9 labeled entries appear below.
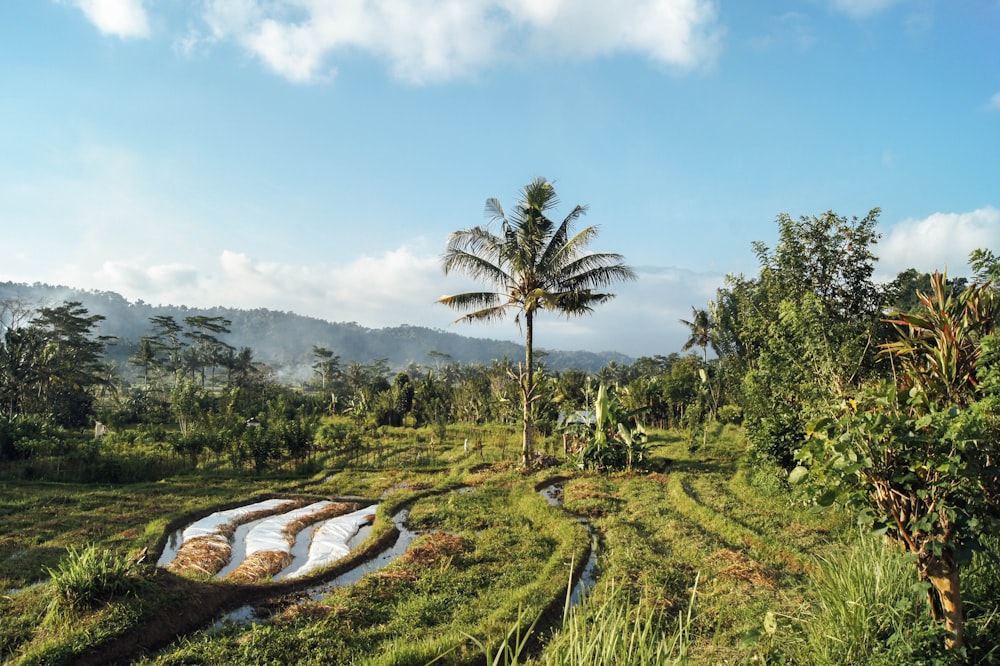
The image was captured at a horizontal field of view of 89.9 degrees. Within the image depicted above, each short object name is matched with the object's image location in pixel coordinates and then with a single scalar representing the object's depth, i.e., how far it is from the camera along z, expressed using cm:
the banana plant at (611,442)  1702
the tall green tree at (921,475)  353
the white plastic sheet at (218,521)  1127
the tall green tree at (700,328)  3756
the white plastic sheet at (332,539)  955
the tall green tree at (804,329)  1021
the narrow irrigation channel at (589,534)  785
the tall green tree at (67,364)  3092
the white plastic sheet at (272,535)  1039
